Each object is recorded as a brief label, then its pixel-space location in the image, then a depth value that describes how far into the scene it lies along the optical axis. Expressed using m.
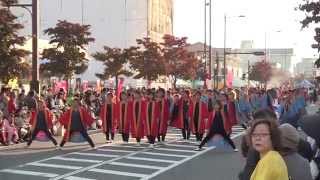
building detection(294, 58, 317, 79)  183.62
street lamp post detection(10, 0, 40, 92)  22.55
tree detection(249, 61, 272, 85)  94.12
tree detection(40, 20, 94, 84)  30.41
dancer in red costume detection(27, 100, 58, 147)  17.07
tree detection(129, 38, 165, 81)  46.78
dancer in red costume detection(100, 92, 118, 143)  19.05
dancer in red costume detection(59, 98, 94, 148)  16.84
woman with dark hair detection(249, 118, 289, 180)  3.92
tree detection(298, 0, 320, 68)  34.84
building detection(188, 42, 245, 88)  78.31
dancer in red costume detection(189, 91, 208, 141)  19.23
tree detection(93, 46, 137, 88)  42.44
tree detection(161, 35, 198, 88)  49.09
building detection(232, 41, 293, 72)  166.82
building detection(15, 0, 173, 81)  81.94
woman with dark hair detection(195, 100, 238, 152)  16.72
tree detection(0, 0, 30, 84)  20.56
